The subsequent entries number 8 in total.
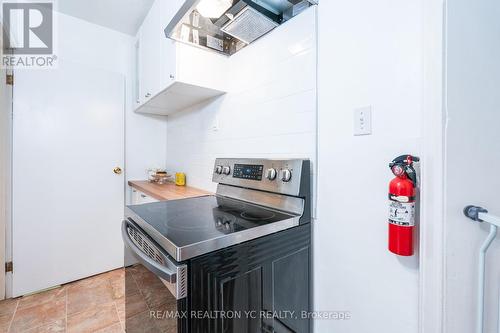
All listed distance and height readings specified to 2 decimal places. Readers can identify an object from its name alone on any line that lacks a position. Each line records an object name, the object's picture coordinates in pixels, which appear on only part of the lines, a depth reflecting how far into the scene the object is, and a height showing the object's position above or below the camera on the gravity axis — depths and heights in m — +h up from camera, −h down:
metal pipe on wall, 0.65 -0.24
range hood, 1.04 +0.76
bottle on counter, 2.16 -0.14
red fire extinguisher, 0.72 -0.12
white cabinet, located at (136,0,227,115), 1.51 +0.70
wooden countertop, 1.61 -0.21
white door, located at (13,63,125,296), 1.85 -0.10
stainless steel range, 0.68 -0.32
